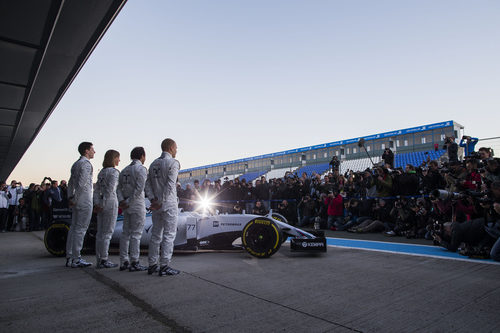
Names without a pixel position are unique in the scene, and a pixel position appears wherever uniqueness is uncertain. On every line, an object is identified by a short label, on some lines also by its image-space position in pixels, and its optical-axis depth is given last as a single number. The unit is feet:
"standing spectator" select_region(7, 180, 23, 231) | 43.45
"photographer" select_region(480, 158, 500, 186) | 19.84
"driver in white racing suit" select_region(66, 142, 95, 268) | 16.19
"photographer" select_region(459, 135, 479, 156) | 36.16
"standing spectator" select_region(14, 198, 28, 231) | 43.32
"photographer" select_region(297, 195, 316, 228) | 38.37
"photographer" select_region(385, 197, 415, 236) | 27.27
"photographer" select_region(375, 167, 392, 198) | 30.63
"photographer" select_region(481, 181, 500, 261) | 15.56
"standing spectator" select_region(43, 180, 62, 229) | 41.06
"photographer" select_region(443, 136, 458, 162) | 32.55
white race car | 17.03
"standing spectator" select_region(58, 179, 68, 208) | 43.25
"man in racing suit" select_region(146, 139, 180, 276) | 14.07
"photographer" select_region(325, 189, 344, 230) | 34.32
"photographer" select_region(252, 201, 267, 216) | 39.36
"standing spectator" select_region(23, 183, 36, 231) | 43.07
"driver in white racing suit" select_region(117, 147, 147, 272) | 15.07
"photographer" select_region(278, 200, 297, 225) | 40.68
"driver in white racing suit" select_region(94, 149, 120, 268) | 15.76
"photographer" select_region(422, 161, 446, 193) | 28.40
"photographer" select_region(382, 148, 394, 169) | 34.99
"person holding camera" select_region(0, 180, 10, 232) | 40.84
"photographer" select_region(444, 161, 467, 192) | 22.58
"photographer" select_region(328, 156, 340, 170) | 42.73
